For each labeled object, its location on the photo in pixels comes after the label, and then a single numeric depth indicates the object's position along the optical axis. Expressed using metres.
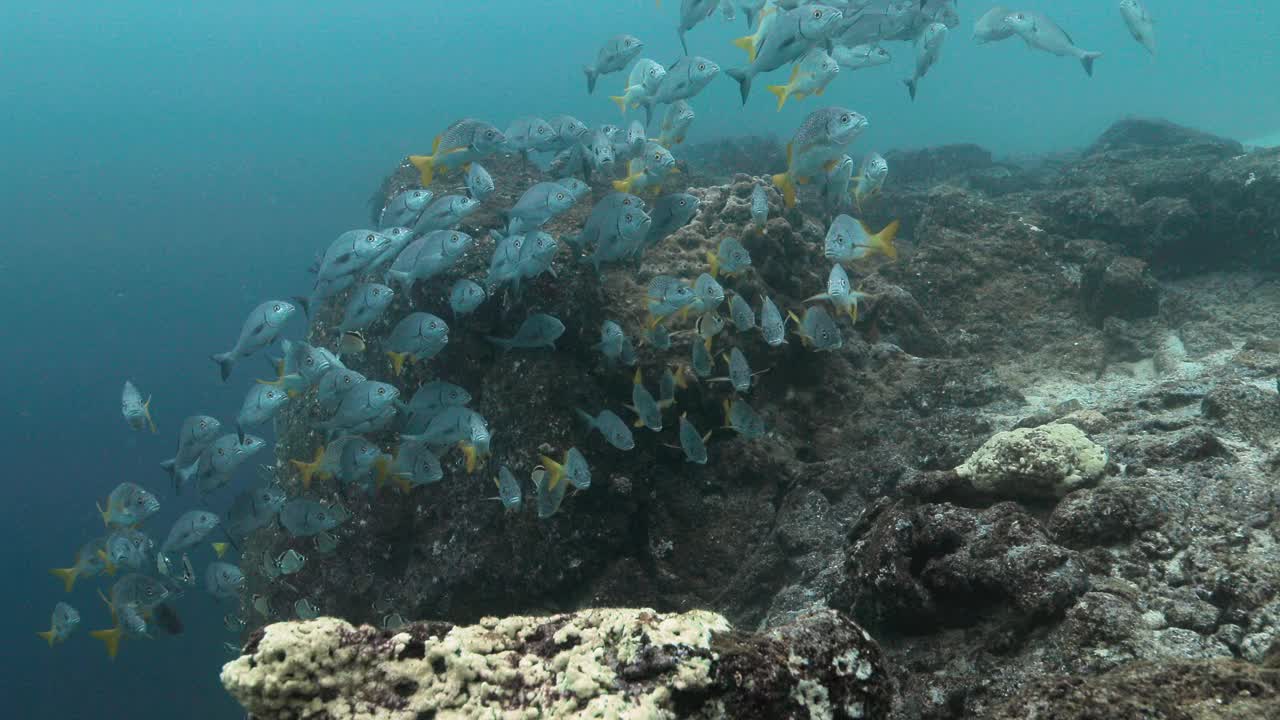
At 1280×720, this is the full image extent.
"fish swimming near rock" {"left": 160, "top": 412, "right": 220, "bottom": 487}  6.85
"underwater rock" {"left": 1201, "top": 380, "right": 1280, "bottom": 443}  4.32
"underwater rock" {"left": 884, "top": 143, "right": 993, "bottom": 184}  19.31
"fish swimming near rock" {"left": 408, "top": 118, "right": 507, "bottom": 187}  6.55
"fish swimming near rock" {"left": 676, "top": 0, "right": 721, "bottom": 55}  7.00
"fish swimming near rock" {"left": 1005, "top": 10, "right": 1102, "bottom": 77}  7.06
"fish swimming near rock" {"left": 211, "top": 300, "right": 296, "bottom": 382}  6.07
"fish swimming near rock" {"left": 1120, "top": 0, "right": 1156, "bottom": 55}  8.20
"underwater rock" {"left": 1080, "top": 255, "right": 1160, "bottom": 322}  7.70
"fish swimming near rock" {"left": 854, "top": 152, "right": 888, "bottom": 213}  6.02
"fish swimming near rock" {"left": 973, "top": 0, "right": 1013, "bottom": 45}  7.55
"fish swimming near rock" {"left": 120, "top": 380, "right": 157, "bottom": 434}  7.20
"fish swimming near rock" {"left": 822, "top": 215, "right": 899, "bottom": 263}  5.31
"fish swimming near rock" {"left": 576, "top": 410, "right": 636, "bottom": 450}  5.39
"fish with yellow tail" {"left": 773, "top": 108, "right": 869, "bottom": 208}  5.77
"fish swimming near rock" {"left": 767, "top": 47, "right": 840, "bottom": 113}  6.19
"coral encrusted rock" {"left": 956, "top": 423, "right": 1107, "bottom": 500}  3.75
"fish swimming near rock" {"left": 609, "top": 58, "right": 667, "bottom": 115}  6.93
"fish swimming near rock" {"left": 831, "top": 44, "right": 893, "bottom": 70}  7.24
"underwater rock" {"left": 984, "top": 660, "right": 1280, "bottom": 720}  1.70
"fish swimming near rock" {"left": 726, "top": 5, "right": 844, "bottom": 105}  5.50
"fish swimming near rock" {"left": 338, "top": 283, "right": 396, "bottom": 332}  5.80
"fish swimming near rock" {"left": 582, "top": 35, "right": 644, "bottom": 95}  7.26
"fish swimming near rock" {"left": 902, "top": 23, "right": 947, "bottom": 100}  7.28
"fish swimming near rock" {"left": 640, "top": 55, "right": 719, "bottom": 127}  6.57
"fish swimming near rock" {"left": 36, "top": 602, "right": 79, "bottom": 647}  8.35
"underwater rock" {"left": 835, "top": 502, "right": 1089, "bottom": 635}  2.77
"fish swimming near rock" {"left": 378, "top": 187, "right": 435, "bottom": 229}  6.21
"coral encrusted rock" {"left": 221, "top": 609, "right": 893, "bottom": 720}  1.74
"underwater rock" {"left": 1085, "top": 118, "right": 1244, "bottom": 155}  15.63
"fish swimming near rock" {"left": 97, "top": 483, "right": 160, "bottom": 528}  7.24
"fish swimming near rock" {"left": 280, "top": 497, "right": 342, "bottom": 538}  6.27
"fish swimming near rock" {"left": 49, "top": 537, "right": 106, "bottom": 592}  8.00
